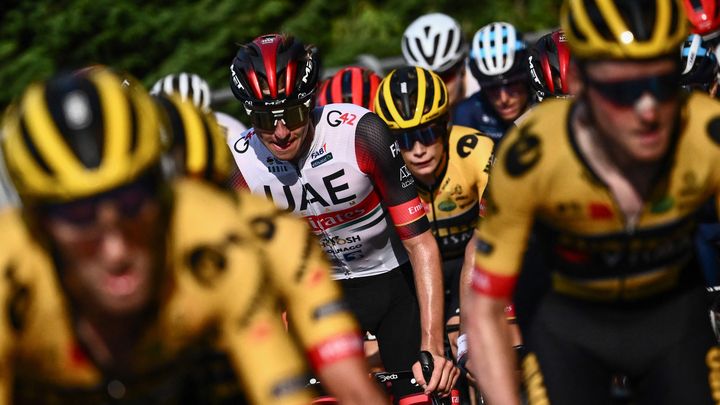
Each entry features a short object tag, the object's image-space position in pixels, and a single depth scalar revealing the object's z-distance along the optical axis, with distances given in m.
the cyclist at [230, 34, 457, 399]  14.66
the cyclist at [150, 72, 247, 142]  23.76
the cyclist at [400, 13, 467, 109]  25.86
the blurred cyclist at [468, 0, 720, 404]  9.00
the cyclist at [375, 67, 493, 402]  17.31
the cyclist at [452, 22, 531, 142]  22.48
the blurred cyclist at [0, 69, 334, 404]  7.37
